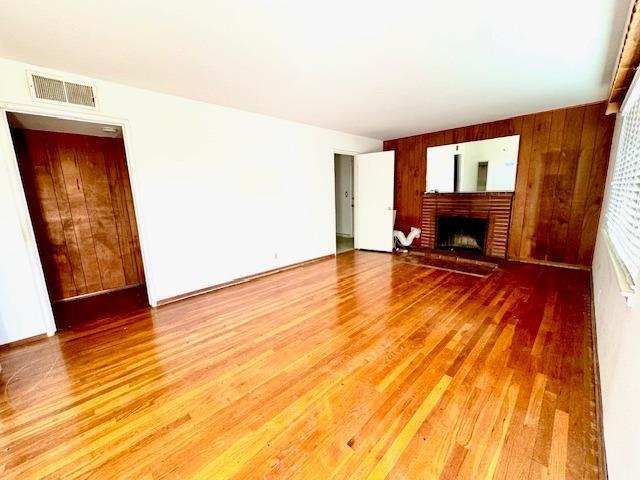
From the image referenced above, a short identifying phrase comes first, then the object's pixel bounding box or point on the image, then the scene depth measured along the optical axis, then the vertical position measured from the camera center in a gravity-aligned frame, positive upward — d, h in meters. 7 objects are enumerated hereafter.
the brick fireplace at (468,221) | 4.36 -0.58
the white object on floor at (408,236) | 5.29 -0.91
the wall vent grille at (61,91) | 2.16 +0.98
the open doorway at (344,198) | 6.78 -0.11
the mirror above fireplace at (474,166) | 4.17 +0.40
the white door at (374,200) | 4.97 -0.14
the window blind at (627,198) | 1.52 -0.12
